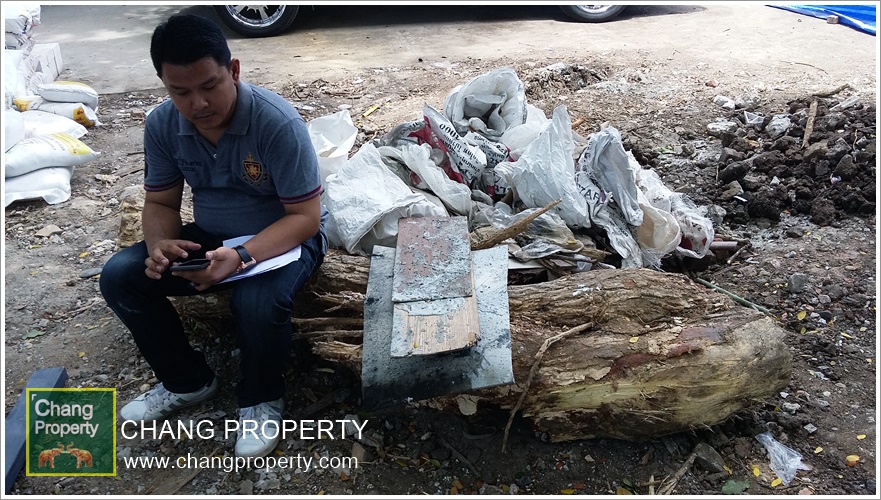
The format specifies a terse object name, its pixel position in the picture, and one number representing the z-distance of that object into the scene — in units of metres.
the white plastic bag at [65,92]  4.89
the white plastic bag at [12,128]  3.95
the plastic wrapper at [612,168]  3.11
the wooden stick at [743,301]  2.80
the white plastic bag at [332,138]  3.24
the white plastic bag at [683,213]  3.18
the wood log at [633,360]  2.13
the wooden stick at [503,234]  2.75
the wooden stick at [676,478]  2.10
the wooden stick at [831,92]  4.80
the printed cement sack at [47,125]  4.40
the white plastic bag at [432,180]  3.01
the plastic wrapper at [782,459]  2.15
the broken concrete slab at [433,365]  2.01
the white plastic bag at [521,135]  3.55
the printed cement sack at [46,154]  3.92
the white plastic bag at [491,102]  3.69
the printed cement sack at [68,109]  4.75
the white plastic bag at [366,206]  2.72
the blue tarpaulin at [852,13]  6.80
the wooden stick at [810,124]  4.14
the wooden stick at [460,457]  2.21
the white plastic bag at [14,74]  4.62
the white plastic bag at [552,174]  2.98
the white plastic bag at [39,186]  3.87
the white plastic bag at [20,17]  5.11
